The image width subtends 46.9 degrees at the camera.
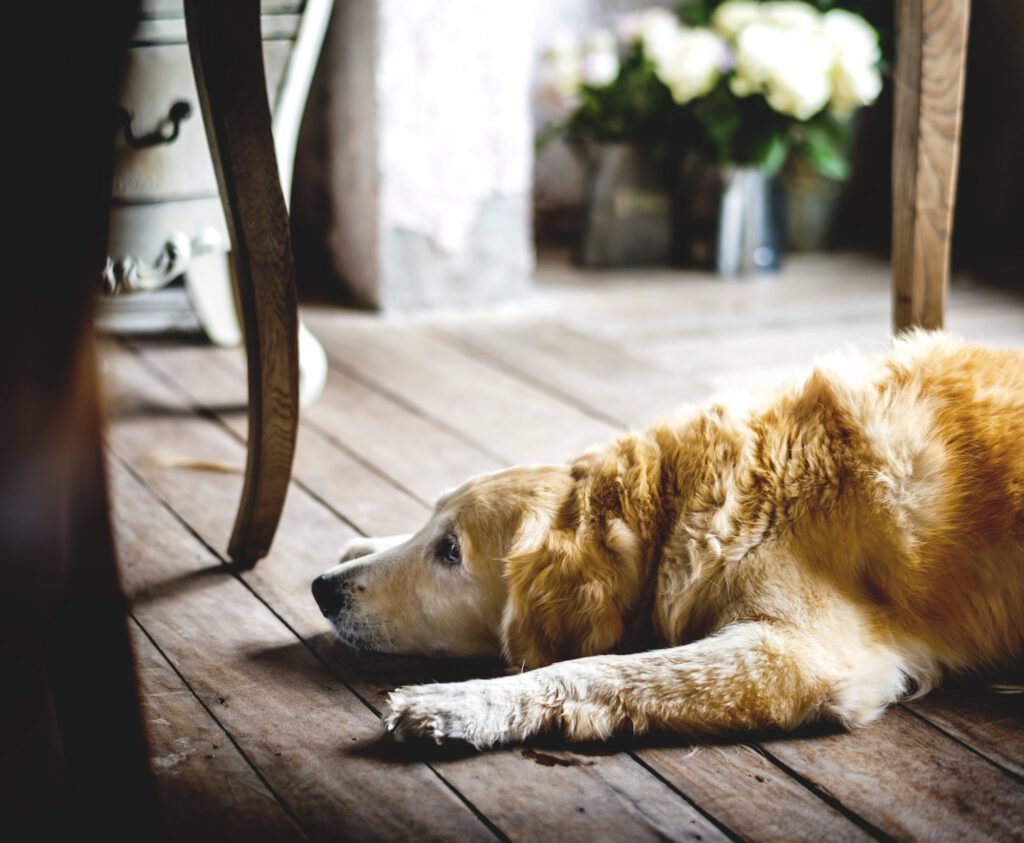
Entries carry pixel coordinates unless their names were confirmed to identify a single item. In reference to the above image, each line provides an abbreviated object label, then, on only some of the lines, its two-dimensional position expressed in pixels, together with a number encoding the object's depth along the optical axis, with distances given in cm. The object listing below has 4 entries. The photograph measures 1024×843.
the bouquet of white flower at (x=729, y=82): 375
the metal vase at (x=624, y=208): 400
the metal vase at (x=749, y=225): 394
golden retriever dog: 142
